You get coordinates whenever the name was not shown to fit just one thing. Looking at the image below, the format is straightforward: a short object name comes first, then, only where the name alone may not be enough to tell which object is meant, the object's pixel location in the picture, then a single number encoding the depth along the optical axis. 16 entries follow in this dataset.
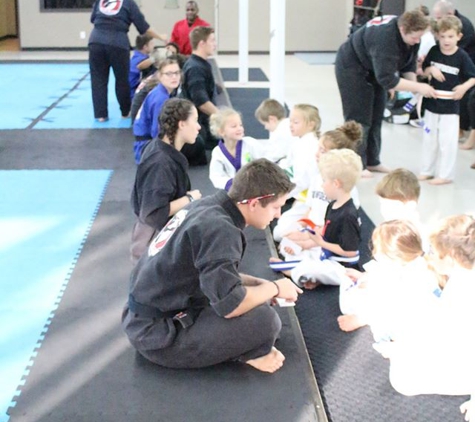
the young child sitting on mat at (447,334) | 2.71
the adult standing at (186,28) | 12.09
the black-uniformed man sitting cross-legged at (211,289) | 2.75
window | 17.36
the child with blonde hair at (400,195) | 3.87
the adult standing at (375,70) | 5.77
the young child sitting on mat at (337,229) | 3.98
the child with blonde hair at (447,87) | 5.98
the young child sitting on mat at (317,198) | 4.49
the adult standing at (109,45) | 8.42
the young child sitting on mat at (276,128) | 5.61
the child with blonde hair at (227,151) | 4.89
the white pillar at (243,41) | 10.85
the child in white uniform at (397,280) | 3.03
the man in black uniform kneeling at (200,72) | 6.72
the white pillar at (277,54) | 6.83
